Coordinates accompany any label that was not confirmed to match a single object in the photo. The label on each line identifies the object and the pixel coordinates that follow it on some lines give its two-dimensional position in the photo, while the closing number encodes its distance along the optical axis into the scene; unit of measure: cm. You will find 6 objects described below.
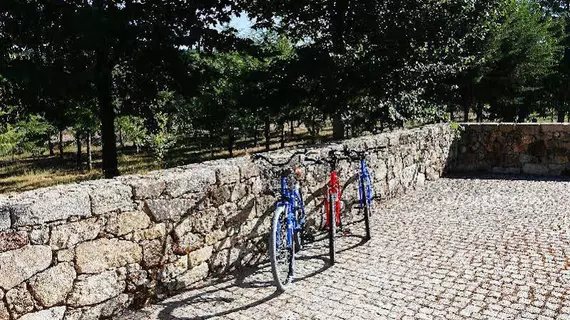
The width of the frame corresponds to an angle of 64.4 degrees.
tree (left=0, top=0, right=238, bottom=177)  858
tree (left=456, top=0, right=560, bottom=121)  1762
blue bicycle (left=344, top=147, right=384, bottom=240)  547
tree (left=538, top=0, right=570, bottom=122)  2416
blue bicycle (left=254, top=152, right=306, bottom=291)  394
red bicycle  470
